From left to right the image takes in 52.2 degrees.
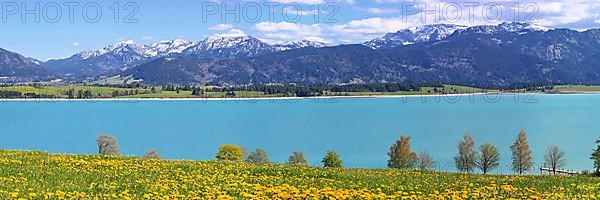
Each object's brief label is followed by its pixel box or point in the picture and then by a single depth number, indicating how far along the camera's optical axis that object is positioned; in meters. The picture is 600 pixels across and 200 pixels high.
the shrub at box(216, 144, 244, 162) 87.08
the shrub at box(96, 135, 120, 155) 99.74
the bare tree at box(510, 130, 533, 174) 94.69
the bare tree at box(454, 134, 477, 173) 95.31
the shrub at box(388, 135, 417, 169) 94.69
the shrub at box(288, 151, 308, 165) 91.75
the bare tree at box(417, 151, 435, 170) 97.01
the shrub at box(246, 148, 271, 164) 90.61
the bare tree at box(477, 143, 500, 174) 93.75
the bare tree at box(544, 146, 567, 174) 96.88
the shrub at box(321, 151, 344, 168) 80.41
